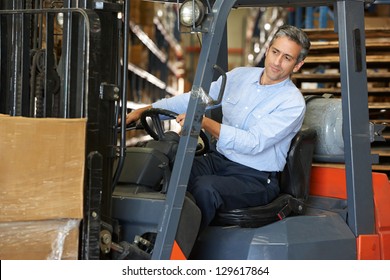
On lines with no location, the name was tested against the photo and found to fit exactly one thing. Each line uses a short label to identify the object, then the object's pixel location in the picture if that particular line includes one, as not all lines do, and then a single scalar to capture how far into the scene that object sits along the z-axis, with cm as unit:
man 368
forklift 321
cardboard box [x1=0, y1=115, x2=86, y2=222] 288
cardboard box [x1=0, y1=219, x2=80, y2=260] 292
